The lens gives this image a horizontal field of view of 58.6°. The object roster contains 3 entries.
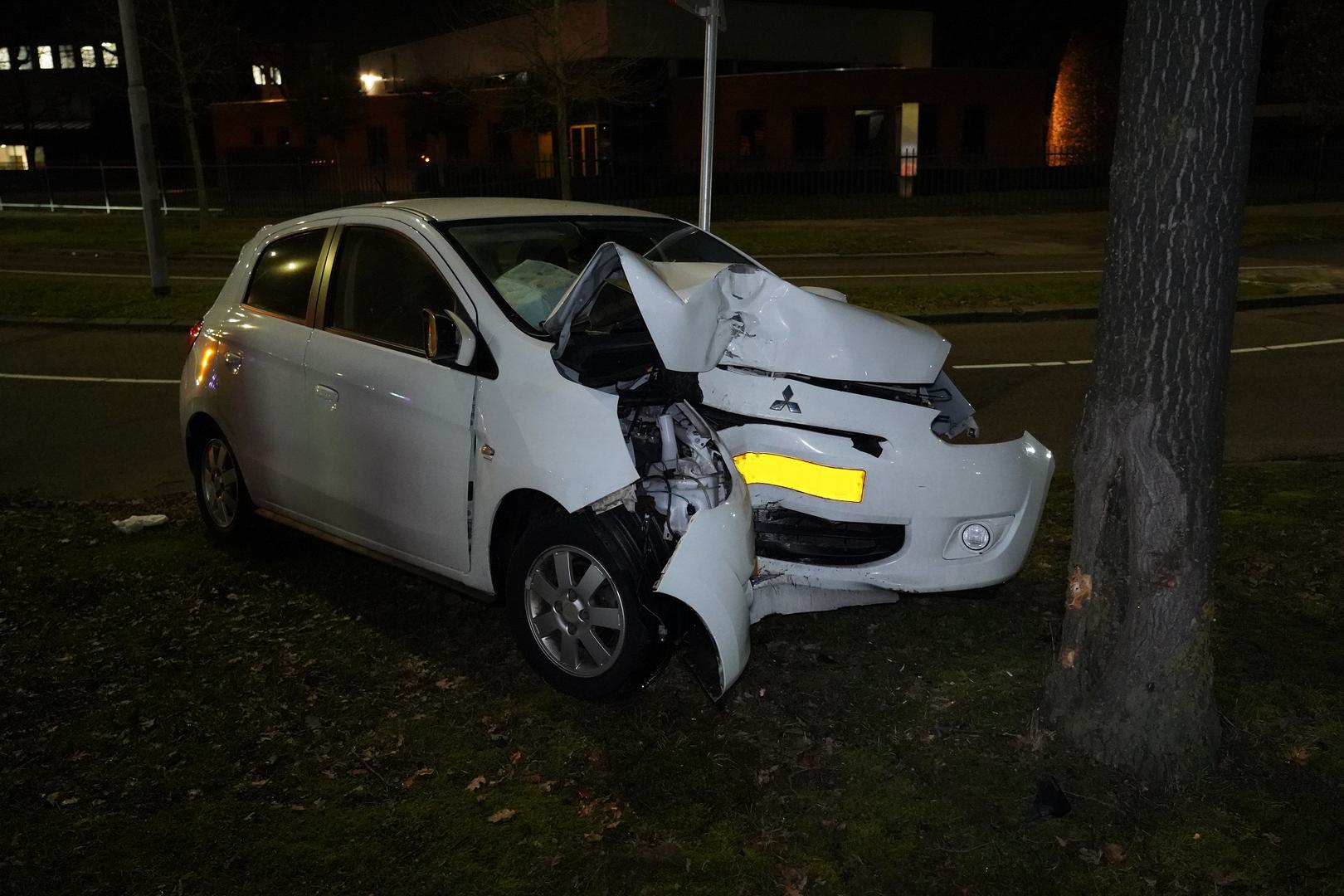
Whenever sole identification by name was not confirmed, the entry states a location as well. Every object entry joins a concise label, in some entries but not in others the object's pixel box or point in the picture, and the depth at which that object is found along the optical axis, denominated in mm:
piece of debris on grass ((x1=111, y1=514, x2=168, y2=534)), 6520
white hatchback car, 4195
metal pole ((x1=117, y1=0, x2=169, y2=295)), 15242
